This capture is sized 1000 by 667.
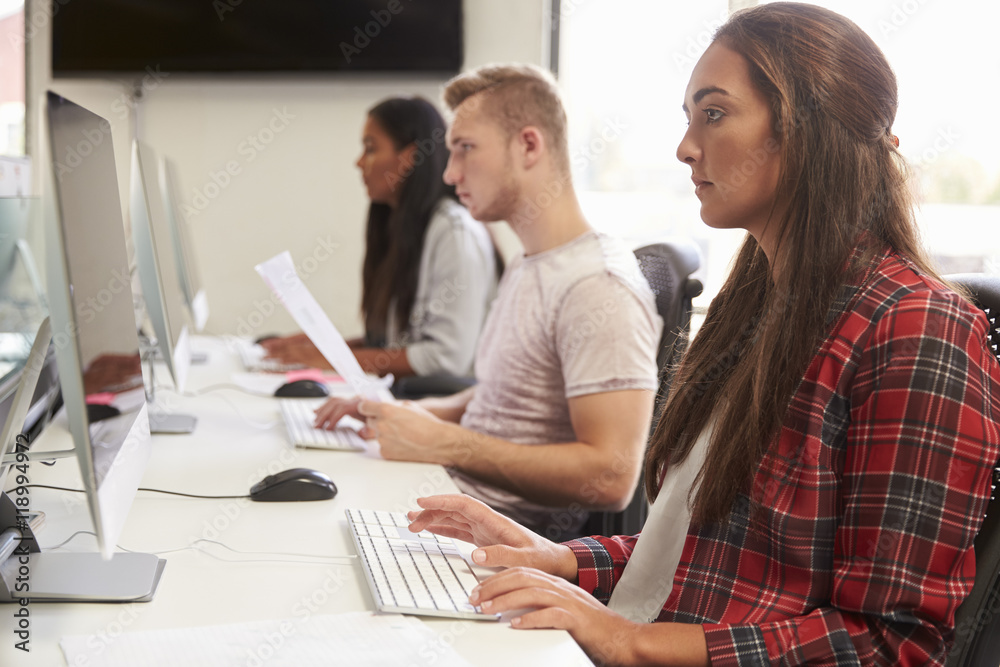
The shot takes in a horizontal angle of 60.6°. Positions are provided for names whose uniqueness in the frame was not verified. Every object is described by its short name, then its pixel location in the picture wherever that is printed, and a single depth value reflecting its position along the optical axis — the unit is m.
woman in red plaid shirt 0.74
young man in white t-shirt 1.40
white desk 0.79
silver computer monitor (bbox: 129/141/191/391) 1.38
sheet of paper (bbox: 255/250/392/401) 1.38
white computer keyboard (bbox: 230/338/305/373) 2.33
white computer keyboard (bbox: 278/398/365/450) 1.53
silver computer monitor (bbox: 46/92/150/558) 0.67
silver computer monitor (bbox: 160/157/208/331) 2.06
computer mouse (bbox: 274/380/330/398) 1.97
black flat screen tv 3.41
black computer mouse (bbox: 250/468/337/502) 1.20
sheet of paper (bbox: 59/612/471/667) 0.73
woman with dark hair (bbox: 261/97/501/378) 2.40
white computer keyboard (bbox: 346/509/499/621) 0.83
